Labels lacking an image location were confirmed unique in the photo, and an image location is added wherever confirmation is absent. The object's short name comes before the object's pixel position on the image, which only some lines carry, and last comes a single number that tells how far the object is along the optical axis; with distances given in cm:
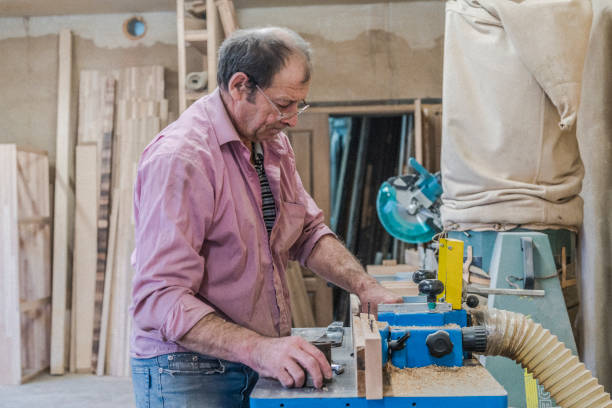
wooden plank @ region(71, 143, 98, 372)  467
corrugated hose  134
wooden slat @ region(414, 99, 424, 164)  455
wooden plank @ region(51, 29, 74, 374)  468
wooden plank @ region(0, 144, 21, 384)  427
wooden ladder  430
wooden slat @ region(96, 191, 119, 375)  455
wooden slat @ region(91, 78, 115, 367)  464
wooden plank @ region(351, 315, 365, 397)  117
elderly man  129
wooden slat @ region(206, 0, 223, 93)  429
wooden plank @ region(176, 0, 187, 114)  432
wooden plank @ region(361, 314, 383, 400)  114
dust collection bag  211
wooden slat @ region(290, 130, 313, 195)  485
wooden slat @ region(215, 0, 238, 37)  440
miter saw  337
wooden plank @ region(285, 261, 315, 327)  461
